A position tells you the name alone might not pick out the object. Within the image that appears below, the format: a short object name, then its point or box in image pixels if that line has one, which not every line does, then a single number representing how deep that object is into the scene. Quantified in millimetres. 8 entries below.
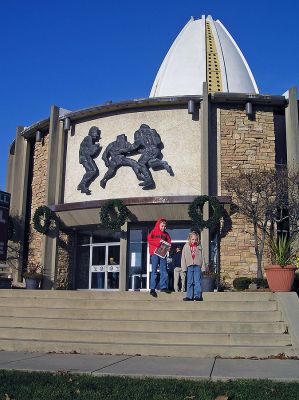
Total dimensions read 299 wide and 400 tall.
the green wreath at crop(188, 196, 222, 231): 18547
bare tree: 17297
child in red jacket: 11359
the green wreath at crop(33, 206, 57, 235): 21141
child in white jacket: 10606
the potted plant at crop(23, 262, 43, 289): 19234
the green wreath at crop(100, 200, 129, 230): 19688
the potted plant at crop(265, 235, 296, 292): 11320
